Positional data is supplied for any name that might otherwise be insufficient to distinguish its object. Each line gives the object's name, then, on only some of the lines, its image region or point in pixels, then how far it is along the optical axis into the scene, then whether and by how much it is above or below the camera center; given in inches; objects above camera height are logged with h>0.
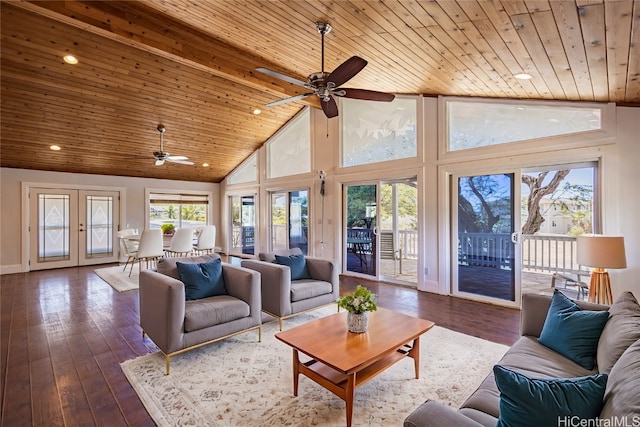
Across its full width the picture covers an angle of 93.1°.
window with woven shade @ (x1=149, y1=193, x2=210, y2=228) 353.4 +9.8
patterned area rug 77.3 -50.5
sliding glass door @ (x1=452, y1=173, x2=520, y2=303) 168.7 -12.1
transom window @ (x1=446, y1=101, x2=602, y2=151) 145.1 +50.1
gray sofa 40.2 -29.6
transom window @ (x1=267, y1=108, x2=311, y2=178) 278.4 +66.4
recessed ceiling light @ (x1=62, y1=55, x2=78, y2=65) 161.0 +85.1
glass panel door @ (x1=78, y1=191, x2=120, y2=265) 294.5 -8.8
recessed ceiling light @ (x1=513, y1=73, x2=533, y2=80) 125.4 +58.9
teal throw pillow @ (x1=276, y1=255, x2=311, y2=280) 152.3 -24.1
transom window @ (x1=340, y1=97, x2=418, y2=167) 209.2 +64.2
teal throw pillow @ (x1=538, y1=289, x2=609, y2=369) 70.1 -28.2
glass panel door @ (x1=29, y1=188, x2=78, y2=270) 270.4 -9.9
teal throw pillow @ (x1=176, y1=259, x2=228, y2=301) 118.6 -25.0
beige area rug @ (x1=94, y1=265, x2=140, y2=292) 208.9 -46.7
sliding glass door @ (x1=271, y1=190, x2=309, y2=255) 283.7 -3.1
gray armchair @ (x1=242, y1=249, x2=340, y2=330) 130.8 -32.4
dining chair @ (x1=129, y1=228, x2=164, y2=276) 240.4 -23.1
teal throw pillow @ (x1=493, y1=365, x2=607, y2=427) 41.4 -25.7
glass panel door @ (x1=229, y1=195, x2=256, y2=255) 349.4 -8.6
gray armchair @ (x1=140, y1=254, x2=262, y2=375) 98.2 -33.1
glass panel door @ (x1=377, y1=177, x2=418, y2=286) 227.0 -10.7
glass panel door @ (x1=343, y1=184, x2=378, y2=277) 230.7 -9.2
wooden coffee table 75.4 -35.9
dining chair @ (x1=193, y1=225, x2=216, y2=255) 291.6 -21.7
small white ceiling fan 223.5 +43.7
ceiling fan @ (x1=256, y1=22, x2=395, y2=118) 110.5 +53.4
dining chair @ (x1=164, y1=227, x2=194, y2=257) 266.4 -21.4
